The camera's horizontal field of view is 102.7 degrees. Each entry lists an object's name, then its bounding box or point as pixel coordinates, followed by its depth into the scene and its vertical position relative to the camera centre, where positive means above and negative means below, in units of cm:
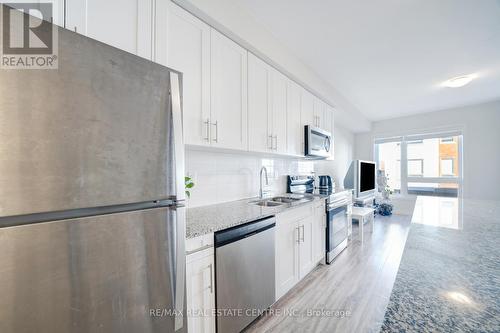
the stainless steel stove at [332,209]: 265 -62
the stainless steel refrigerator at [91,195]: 60 -10
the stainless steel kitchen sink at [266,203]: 219 -41
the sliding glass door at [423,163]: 449 +8
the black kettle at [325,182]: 334 -26
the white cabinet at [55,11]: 82 +67
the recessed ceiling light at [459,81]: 293 +129
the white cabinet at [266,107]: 196 +64
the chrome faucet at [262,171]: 242 -6
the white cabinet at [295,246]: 184 -82
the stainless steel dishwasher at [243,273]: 130 -77
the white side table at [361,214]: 346 -86
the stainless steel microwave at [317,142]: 273 +36
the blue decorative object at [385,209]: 513 -110
